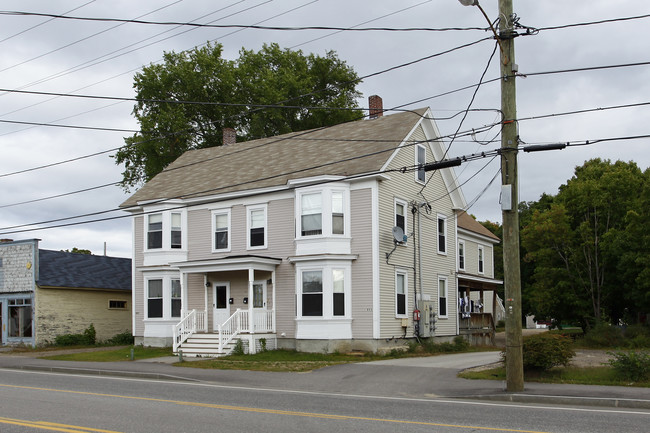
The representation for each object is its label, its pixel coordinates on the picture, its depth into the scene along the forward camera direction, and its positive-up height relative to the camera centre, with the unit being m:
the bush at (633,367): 15.35 -2.20
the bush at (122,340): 34.47 -3.07
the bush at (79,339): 32.91 -2.87
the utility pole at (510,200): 14.66 +1.73
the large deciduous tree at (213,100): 44.16 +12.47
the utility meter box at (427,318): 27.42 -1.79
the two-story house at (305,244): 24.80 +1.46
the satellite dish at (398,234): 25.44 +1.69
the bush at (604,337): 29.48 -2.86
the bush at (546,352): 16.22 -1.91
